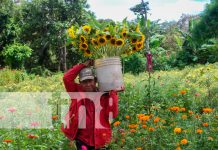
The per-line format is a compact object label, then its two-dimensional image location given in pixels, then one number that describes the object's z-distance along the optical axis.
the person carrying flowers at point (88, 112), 3.04
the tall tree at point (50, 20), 18.58
